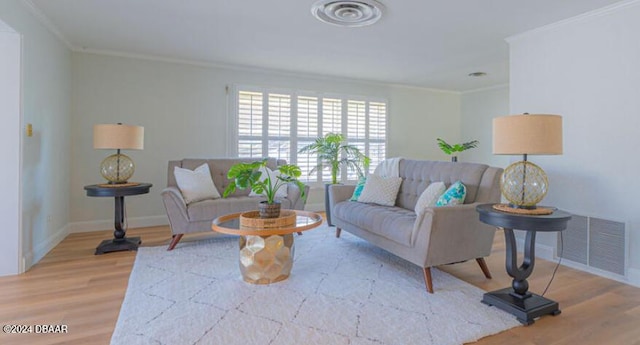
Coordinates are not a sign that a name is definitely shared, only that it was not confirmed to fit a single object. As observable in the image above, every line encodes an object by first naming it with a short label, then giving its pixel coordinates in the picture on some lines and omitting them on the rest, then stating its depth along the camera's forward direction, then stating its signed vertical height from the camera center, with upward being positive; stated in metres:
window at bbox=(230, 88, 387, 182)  5.26 +0.71
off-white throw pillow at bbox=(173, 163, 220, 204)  3.74 -0.23
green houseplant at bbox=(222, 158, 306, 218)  2.59 -0.13
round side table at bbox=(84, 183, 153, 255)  3.44 -0.48
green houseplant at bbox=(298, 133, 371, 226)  5.13 +0.19
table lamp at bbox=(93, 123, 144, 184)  3.53 +0.20
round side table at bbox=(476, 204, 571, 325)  2.08 -0.64
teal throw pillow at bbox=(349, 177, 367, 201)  3.84 -0.27
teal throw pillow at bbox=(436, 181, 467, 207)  2.73 -0.23
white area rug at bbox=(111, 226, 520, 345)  1.92 -0.94
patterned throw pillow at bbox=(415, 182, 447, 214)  2.90 -0.24
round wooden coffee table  2.57 -0.68
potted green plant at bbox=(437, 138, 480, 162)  4.88 +0.30
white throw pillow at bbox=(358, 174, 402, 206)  3.61 -0.26
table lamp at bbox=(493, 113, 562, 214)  2.19 +0.13
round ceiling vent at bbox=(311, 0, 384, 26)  2.93 +1.41
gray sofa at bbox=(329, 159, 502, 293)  2.51 -0.46
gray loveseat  3.50 -0.43
